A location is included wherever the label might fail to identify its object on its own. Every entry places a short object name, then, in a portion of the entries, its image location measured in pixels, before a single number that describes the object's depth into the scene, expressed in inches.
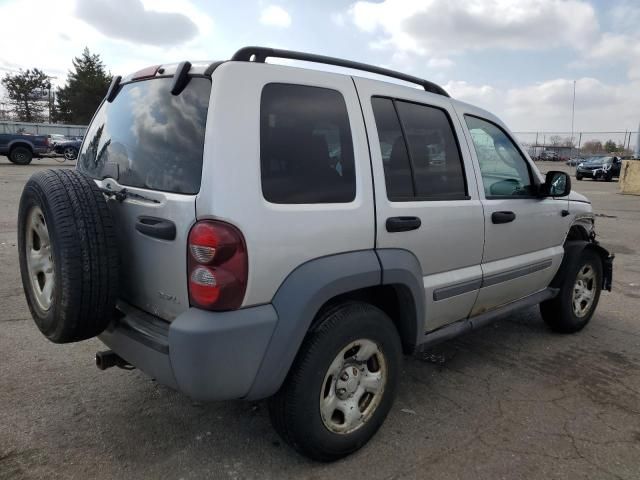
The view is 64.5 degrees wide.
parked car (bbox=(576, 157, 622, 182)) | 1067.9
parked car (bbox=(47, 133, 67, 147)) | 1143.7
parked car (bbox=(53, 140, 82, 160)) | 1077.1
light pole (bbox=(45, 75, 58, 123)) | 2365.9
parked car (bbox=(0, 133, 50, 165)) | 878.4
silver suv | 82.1
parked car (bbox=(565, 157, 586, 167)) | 1802.5
